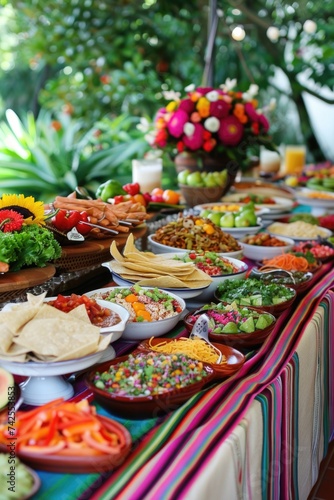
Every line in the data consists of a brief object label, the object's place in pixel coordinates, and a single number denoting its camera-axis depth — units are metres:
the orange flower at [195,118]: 3.14
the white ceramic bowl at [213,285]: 1.85
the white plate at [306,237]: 2.59
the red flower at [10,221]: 1.58
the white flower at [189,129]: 3.12
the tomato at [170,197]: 2.85
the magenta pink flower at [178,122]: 3.14
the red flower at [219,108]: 3.15
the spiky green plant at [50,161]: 3.88
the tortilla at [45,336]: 1.13
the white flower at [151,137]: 3.30
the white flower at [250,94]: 3.29
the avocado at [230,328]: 1.48
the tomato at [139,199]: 2.63
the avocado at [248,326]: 1.49
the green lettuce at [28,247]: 1.49
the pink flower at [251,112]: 3.23
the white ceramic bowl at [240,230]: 2.57
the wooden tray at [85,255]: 1.82
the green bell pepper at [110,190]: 2.65
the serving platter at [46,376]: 1.13
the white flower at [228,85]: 3.29
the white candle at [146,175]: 3.06
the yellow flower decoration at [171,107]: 3.21
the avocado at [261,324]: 1.51
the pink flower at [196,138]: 3.13
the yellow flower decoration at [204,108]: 3.14
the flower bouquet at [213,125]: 3.15
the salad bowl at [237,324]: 1.47
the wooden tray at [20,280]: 1.47
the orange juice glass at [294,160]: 4.86
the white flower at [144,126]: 3.32
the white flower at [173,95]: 3.29
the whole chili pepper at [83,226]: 1.93
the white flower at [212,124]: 3.12
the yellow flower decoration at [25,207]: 1.67
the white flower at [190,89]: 3.24
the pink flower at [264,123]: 3.30
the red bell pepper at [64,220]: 1.87
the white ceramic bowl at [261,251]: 2.36
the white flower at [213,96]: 3.17
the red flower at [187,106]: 3.17
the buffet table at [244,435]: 0.96
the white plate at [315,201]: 3.31
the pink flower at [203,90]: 3.23
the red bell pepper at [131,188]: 2.71
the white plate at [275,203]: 3.12
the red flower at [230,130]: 3.16
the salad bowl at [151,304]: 1.45
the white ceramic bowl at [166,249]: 2.10
